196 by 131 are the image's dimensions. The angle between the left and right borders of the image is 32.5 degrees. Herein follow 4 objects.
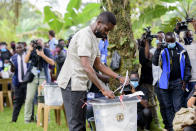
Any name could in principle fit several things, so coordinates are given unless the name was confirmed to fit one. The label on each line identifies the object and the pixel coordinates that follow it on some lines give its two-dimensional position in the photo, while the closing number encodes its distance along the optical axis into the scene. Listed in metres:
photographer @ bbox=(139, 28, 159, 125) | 7.44
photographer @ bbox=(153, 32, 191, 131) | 6.31
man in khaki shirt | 3.92
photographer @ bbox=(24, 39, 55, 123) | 7.93
